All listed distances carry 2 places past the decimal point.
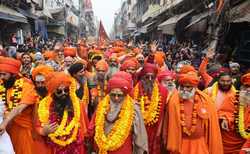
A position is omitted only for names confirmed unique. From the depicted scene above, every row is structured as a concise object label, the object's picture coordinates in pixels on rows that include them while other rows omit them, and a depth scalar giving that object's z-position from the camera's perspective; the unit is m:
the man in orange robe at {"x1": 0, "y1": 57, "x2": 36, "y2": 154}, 2.48
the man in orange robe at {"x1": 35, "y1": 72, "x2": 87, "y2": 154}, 2.39
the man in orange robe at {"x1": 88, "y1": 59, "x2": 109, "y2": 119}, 3.60
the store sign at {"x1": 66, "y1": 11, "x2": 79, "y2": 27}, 23.40
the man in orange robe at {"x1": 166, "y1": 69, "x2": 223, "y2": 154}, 2.55
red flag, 14.30
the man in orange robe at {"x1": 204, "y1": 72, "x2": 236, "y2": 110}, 2.91
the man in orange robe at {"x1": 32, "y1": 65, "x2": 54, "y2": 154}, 2.47
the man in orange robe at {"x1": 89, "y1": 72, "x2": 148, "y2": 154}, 2.41
